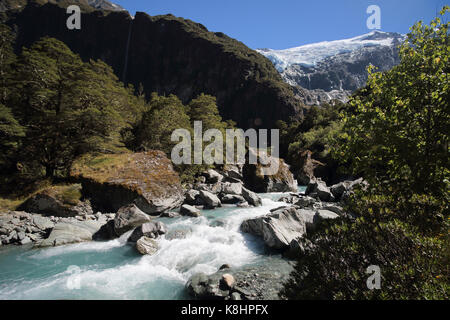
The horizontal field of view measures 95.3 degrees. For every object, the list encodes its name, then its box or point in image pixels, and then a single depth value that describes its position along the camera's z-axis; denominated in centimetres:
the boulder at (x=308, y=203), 1388
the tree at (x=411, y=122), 376
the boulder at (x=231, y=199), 1573
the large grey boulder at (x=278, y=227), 800
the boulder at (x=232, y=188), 1733
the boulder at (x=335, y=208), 958
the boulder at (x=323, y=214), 836
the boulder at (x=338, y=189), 1687
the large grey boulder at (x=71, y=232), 835
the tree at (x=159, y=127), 2064
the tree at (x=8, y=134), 1096
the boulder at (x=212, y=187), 1869
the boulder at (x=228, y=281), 553
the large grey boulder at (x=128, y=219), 934
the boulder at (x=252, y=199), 1556
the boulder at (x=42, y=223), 930
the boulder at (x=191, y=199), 1481
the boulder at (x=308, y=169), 2920
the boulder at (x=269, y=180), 2220
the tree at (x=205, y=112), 2751
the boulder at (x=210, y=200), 1431
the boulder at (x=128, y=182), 1206
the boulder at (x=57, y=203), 1069
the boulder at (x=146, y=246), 787
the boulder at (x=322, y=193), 1638
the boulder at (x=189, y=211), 1223
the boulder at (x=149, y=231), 884
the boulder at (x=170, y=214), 1202
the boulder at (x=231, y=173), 2414
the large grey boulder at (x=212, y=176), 2183
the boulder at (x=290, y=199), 1675
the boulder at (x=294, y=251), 697
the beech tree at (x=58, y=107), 1236
